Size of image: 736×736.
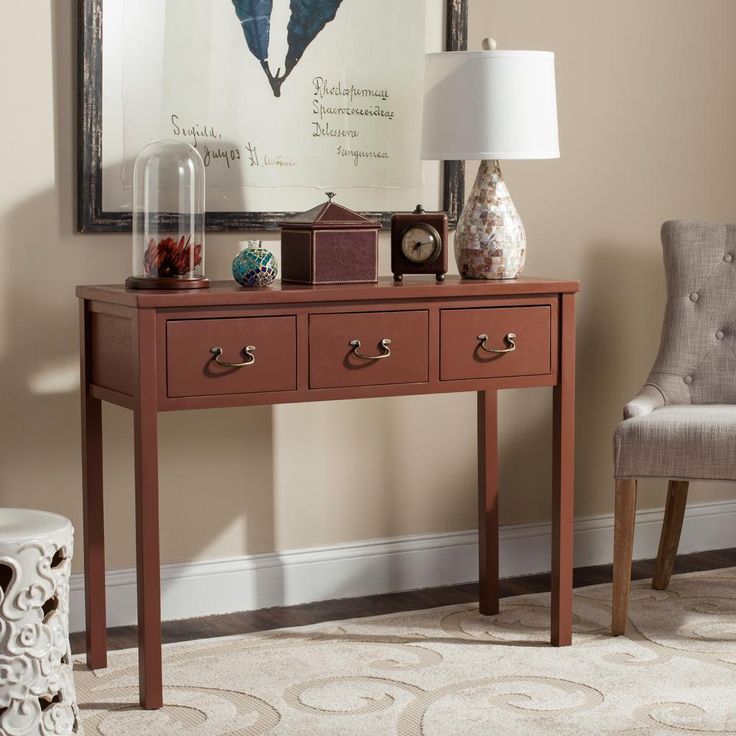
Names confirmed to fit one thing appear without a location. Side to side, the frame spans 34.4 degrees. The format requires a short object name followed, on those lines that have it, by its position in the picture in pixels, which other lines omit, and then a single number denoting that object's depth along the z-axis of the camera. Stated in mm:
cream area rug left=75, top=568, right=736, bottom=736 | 2252
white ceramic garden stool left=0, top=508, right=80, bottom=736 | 2051
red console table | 2295
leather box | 2506
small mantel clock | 2693
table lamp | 2623
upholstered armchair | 3123
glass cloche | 2561
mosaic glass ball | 2471
